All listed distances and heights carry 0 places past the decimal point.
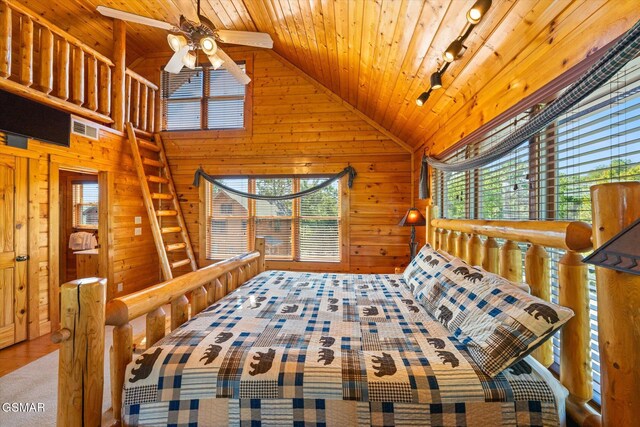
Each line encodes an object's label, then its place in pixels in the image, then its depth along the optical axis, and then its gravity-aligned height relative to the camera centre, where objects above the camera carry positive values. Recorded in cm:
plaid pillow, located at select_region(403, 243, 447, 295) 195 -39
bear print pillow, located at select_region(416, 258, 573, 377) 104 -43
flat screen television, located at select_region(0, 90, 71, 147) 265 +97
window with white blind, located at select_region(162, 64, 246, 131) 465 +191
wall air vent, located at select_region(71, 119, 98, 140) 336 +106
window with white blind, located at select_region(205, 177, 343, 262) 443 -9
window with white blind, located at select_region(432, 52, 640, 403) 109 +26
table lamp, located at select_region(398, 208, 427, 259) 343 -5
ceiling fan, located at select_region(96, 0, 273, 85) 231 +153
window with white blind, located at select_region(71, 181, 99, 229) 504 +18
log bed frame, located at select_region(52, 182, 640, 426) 80 -38
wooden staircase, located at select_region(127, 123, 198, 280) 389 +25
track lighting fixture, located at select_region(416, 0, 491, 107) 138 +99
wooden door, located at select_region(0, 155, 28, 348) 276 -33
